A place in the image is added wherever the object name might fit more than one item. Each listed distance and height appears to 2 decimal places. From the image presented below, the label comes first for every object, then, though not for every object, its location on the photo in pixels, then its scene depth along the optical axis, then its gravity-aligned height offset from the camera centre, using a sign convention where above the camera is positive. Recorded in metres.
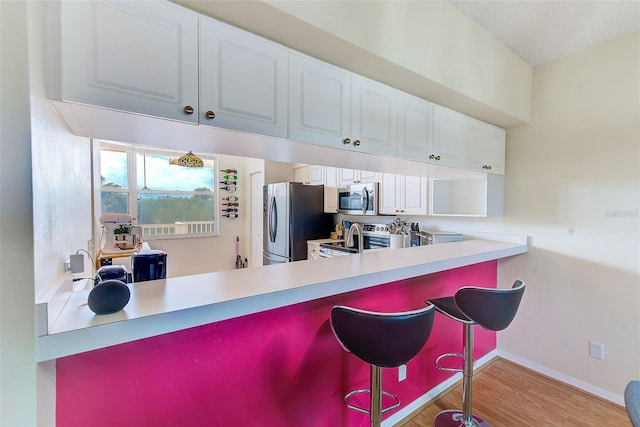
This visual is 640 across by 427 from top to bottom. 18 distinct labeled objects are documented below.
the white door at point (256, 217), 4.76 -0.20
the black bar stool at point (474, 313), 1.55 -0.61
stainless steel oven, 3.32 -0.44
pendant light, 3.54 +0.57
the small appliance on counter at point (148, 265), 1.27 -0.27
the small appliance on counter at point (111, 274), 1.11 -0.27
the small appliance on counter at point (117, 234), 2.84 -0.30
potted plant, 2.90 -0.32
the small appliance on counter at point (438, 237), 2.85 -0.31
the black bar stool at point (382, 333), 1.15 -0.53
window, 4.15 +0.22
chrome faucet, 2.20 -0.20
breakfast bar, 0.91 -0.58
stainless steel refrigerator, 3.92 -0.20
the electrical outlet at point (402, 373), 1.89 -1.12
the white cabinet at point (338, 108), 1.37 +0.53
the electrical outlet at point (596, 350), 2.22 -1.13
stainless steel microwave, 3.46 +0.10
